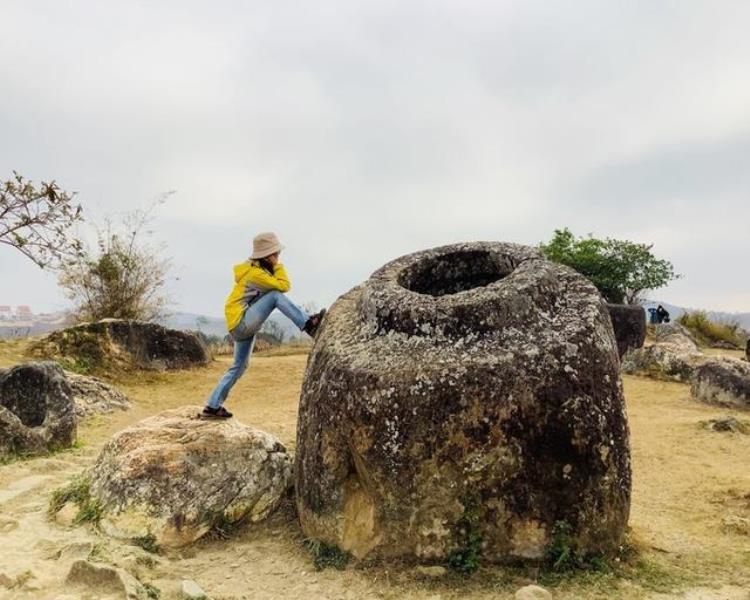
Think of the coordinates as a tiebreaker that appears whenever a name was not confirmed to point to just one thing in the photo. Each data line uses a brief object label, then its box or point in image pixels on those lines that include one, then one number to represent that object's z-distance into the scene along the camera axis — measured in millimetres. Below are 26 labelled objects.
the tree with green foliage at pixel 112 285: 23578
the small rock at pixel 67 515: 5371
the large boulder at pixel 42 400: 8498
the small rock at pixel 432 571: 4297
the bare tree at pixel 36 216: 15555
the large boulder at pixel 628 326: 19062
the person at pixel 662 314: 30469
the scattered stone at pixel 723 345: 27438
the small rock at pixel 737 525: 5434
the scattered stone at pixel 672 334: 22344
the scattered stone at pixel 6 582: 4145
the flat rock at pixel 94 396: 11797
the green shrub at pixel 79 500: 5344
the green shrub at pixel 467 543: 4348
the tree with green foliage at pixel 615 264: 35219
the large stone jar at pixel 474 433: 4348
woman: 5738
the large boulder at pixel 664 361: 16094
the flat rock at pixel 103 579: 4137
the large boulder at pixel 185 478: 5137
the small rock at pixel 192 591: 4180
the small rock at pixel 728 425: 9930
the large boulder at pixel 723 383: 12738
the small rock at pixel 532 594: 3914
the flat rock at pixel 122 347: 16094
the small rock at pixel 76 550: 4605
